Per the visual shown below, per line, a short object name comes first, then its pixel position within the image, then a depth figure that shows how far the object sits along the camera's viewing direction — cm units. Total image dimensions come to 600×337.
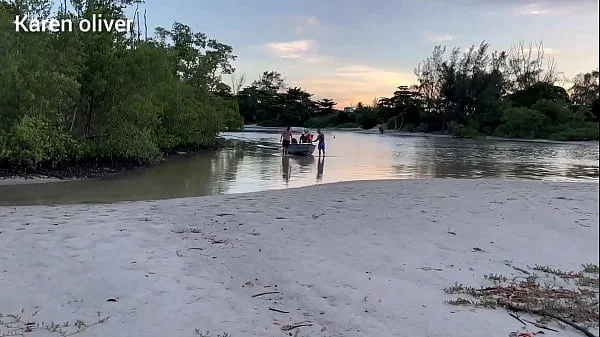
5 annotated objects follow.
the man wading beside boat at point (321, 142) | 2693
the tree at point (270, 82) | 10512
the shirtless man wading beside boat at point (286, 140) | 2762
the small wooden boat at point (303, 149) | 2698
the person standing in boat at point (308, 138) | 2827
